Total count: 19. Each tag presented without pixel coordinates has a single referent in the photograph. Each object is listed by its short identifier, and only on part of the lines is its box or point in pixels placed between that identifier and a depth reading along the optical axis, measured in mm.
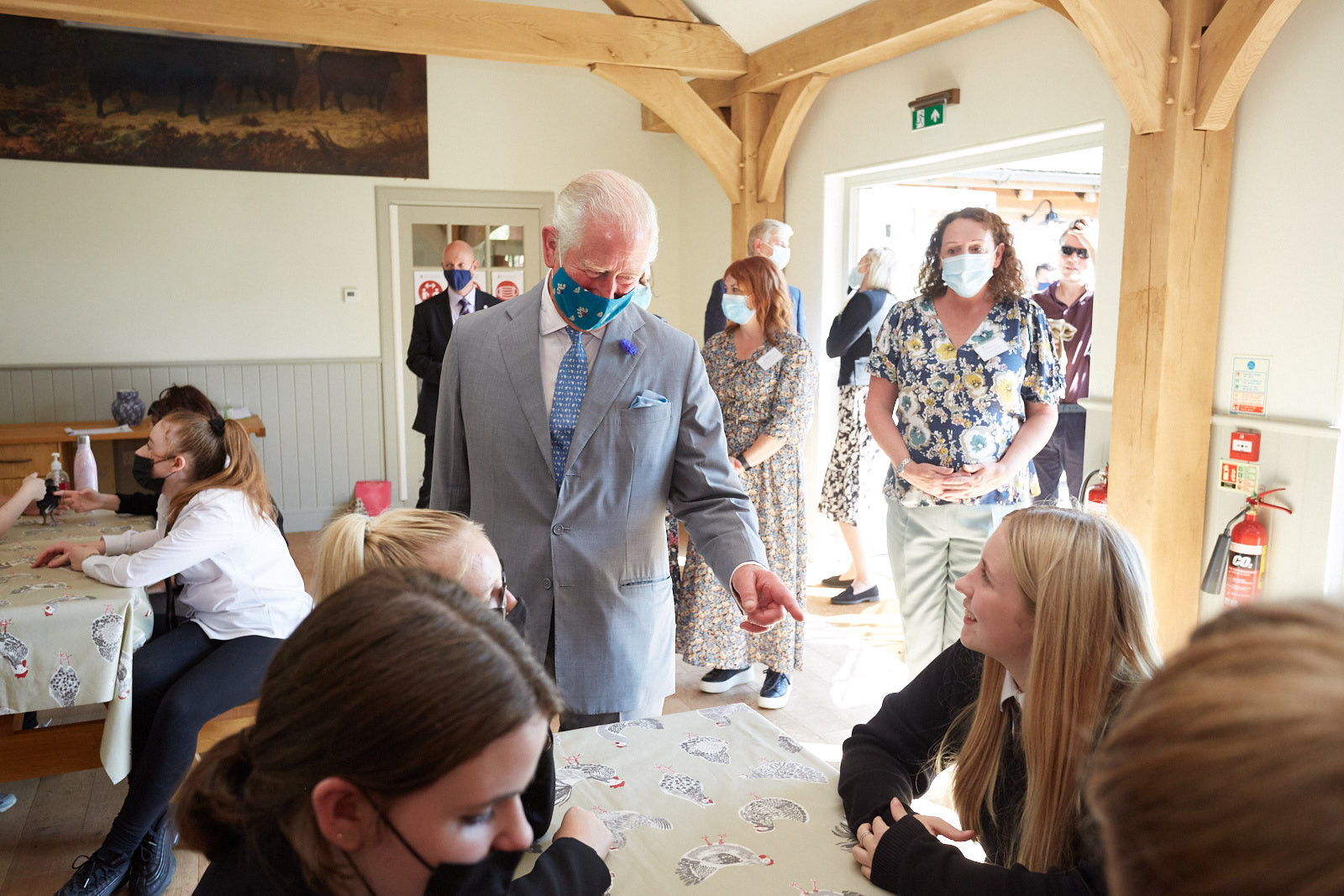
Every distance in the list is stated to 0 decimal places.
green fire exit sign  4266
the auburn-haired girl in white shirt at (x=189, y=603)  2357
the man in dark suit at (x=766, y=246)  4059
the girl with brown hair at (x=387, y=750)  789
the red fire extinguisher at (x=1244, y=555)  2934
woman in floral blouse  2691
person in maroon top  3965
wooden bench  2391
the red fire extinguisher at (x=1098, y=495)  3432
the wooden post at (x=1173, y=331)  2996
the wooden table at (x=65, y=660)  2217
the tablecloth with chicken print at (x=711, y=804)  1161
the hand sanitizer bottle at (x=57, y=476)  3277
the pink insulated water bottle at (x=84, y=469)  3322
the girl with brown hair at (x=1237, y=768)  434
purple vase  5531
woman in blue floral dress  3432
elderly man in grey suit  1789
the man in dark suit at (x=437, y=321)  4691
